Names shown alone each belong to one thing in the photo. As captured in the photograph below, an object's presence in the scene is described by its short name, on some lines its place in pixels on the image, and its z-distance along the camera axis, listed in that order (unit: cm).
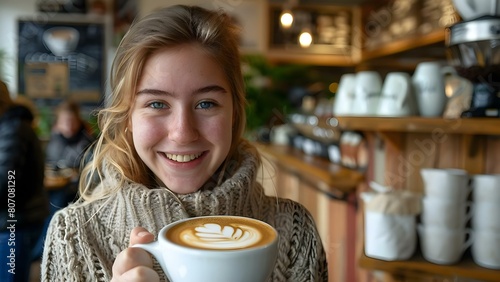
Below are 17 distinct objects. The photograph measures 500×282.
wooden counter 187
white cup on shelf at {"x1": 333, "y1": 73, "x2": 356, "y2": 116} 178
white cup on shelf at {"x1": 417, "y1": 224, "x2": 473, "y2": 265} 126
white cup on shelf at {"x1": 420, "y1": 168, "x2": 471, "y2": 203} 124
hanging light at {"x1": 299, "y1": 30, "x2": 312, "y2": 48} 221
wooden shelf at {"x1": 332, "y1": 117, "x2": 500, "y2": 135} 120
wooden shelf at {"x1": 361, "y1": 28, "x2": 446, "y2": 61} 288
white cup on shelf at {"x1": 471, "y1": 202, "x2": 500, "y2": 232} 121
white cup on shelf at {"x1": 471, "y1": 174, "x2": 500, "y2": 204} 120
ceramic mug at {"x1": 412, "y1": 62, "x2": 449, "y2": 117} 142
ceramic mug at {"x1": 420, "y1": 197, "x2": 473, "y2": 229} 125
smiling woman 57
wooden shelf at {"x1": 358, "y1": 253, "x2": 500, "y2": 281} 123
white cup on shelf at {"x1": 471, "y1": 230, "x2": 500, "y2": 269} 122
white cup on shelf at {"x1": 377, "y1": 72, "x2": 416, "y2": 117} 142
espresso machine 115
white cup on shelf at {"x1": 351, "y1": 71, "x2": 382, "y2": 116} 163
